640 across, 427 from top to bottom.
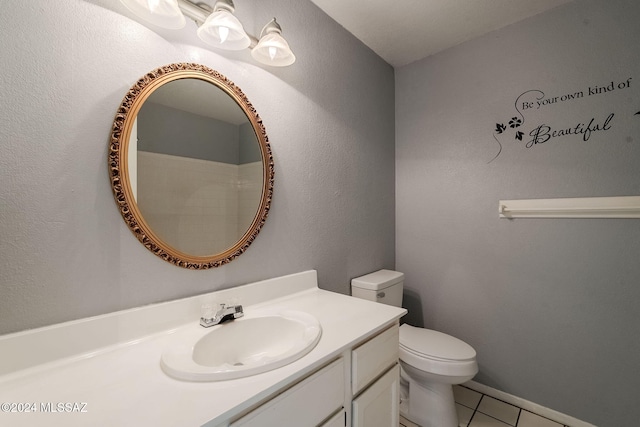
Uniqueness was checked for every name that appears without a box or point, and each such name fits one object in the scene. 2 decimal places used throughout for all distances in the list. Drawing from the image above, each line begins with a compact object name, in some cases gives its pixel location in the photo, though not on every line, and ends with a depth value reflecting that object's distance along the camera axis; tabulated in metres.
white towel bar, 1.36
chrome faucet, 1.00
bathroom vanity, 0.59
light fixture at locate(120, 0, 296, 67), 0.87
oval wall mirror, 0.91
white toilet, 1.40
